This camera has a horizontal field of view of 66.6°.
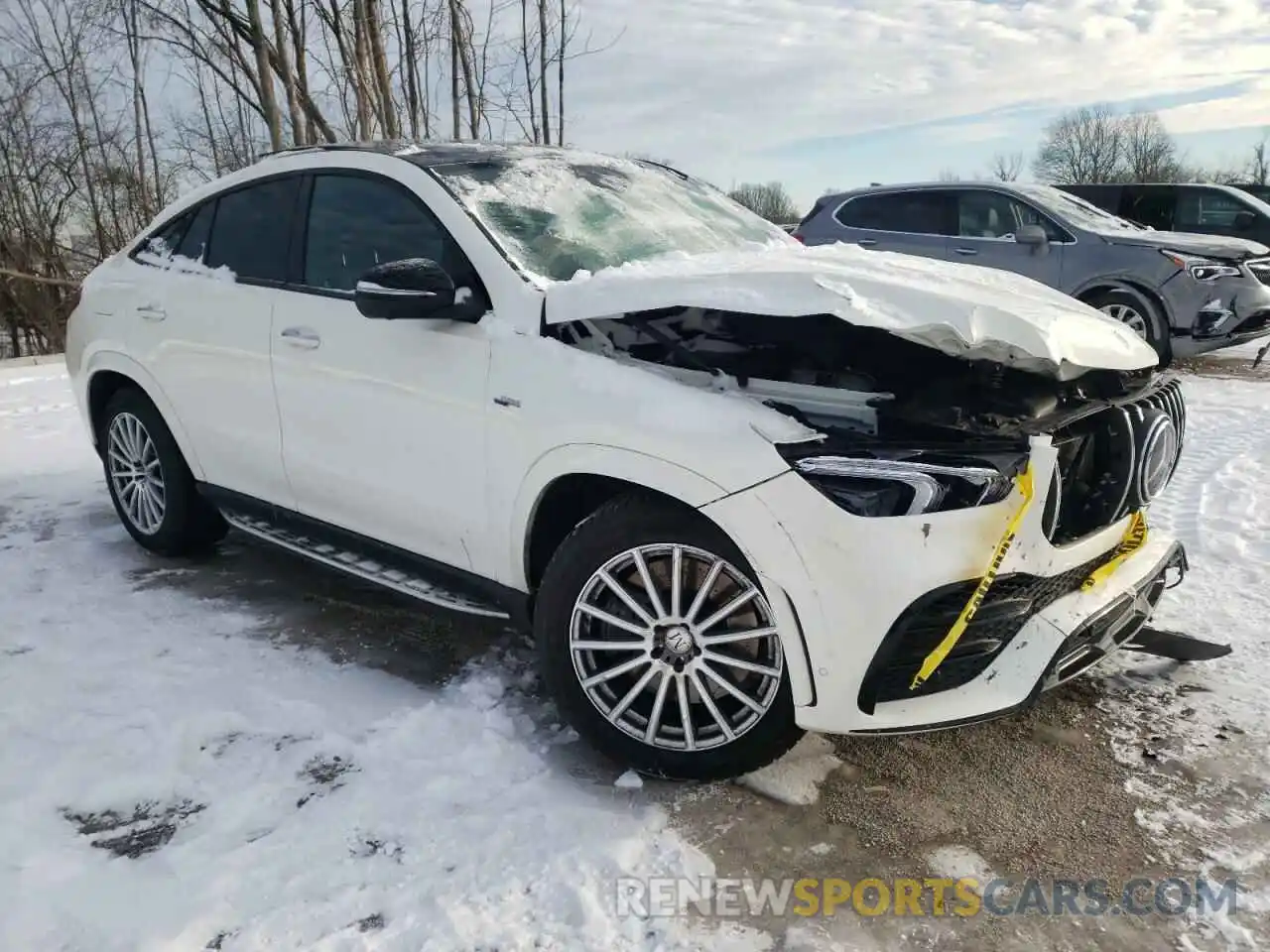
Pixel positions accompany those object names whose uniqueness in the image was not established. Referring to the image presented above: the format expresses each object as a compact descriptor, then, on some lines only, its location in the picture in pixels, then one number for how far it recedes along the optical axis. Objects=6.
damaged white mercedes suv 2.31
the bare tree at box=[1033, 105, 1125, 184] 70.25
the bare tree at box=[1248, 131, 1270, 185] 62.19
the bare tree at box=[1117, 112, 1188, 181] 65.31
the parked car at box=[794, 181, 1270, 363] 8.41
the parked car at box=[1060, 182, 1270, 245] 11.73
